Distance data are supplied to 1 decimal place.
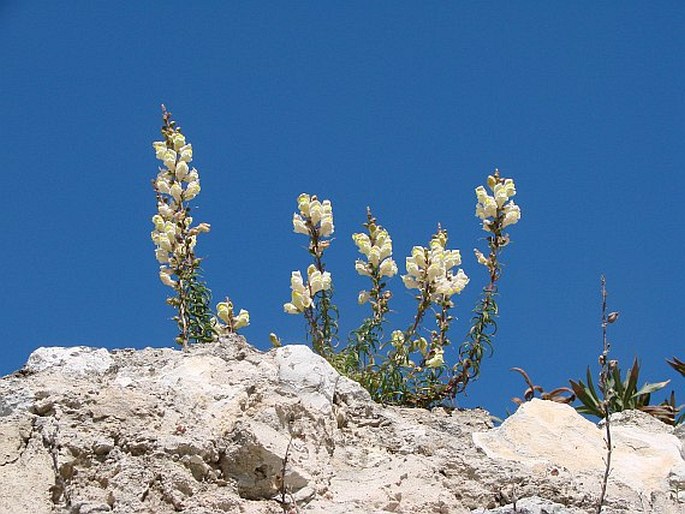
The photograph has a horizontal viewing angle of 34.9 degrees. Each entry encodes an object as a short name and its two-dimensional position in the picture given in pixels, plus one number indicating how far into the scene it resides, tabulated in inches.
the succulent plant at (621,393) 260.8
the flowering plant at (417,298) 243.8
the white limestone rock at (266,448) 169.0
